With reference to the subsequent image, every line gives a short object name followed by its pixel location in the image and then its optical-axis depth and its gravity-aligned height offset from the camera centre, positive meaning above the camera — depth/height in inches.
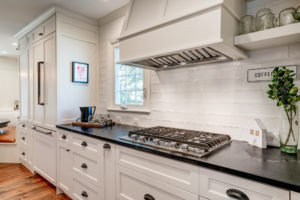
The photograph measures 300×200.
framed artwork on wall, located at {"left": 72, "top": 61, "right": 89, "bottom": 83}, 102.9 +15.2
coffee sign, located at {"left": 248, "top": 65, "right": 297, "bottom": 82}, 54.9 +7.4
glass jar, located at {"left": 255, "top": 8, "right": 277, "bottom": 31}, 50.1 +21.6
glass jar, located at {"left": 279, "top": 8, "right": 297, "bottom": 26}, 45.9 +20.8
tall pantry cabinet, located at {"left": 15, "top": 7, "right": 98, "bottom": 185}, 98.6 +12.6
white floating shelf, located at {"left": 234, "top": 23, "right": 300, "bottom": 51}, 44.2 +15.5
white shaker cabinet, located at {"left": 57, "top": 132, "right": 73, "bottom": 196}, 87.0 -31.6
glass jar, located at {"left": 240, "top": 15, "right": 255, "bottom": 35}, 52.9 +21.6
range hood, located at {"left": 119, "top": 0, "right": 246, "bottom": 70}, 48.0 +20.0
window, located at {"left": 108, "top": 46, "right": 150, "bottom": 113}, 90.0 +5.5
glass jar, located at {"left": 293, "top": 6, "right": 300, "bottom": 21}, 44.2 +20.3
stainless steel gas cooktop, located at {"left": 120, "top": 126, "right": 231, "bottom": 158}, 47.2 -12.4
